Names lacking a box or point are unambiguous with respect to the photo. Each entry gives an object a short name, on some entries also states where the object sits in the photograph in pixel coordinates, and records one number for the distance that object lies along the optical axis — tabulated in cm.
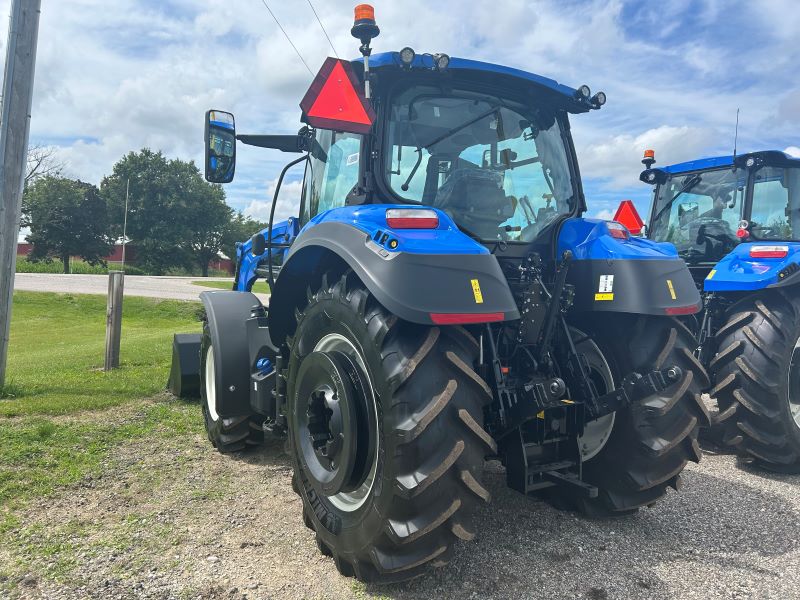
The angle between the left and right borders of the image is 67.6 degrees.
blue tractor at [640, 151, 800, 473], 449
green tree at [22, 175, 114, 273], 4269
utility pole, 634
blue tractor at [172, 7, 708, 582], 244
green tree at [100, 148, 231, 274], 4828
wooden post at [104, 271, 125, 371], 778
